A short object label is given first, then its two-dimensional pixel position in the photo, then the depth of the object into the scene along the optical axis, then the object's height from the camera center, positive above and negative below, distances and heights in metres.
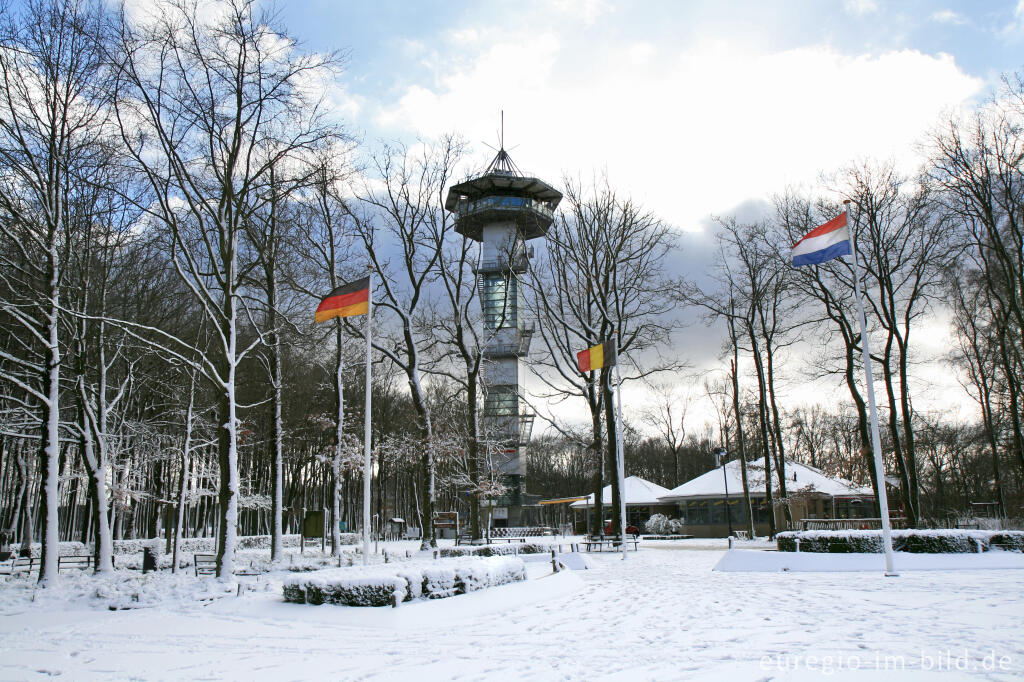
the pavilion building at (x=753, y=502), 37.25 -2.76
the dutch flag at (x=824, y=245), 15.22 +4.96
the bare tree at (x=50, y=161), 14.72 +7.72
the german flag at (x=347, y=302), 16.38 +4.31
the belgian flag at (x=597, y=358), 22.06 +3.52
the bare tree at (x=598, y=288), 28.28 +7.57
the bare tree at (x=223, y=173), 15.51 +7.68
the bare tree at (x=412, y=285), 24.64 +7.16
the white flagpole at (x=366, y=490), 14.98 -0.47
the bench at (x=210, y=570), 16.83 -2.49
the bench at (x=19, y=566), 17.53 -2.37
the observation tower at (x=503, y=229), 53.38 +20.55
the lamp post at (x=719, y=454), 29.33 +0.13
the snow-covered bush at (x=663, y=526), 37.47 -3.86
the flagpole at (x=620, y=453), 21.98 +0.26
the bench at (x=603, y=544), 25.23 -3.22
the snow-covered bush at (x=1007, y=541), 16.05 -2.32
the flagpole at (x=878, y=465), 13.70 -0.31
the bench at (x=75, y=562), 20.39 -2.69
